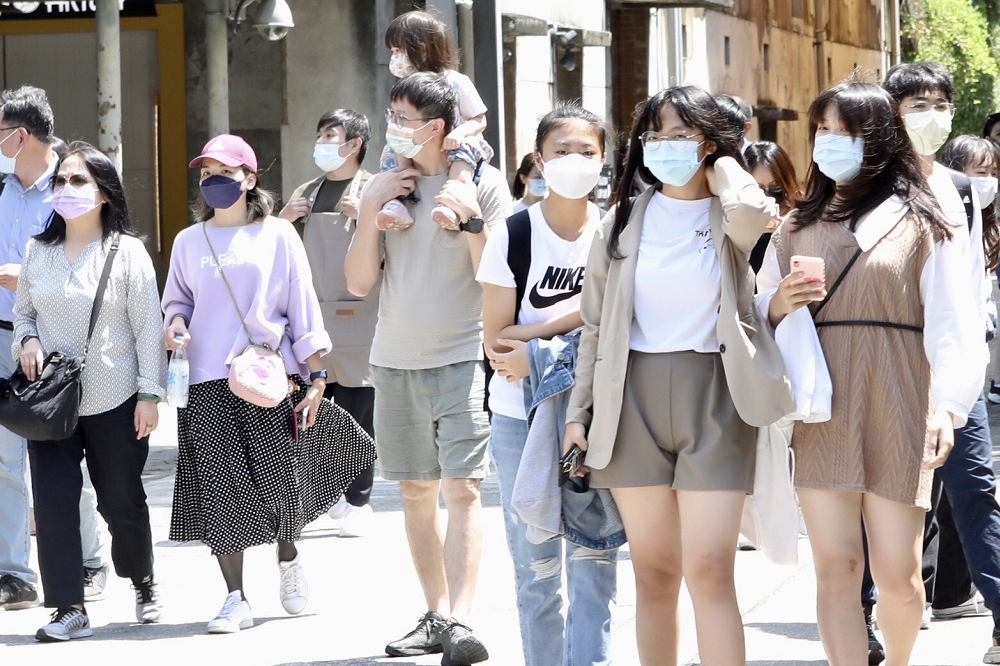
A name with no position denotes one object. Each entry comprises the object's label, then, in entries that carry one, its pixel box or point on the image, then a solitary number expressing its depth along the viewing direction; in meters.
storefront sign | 33.03
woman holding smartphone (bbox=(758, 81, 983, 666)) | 9.92
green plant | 75.37
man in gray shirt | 12.12
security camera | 28.97
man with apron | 17.39
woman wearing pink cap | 13.61
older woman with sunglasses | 13.62
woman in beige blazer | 9.59
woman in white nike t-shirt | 10.55
